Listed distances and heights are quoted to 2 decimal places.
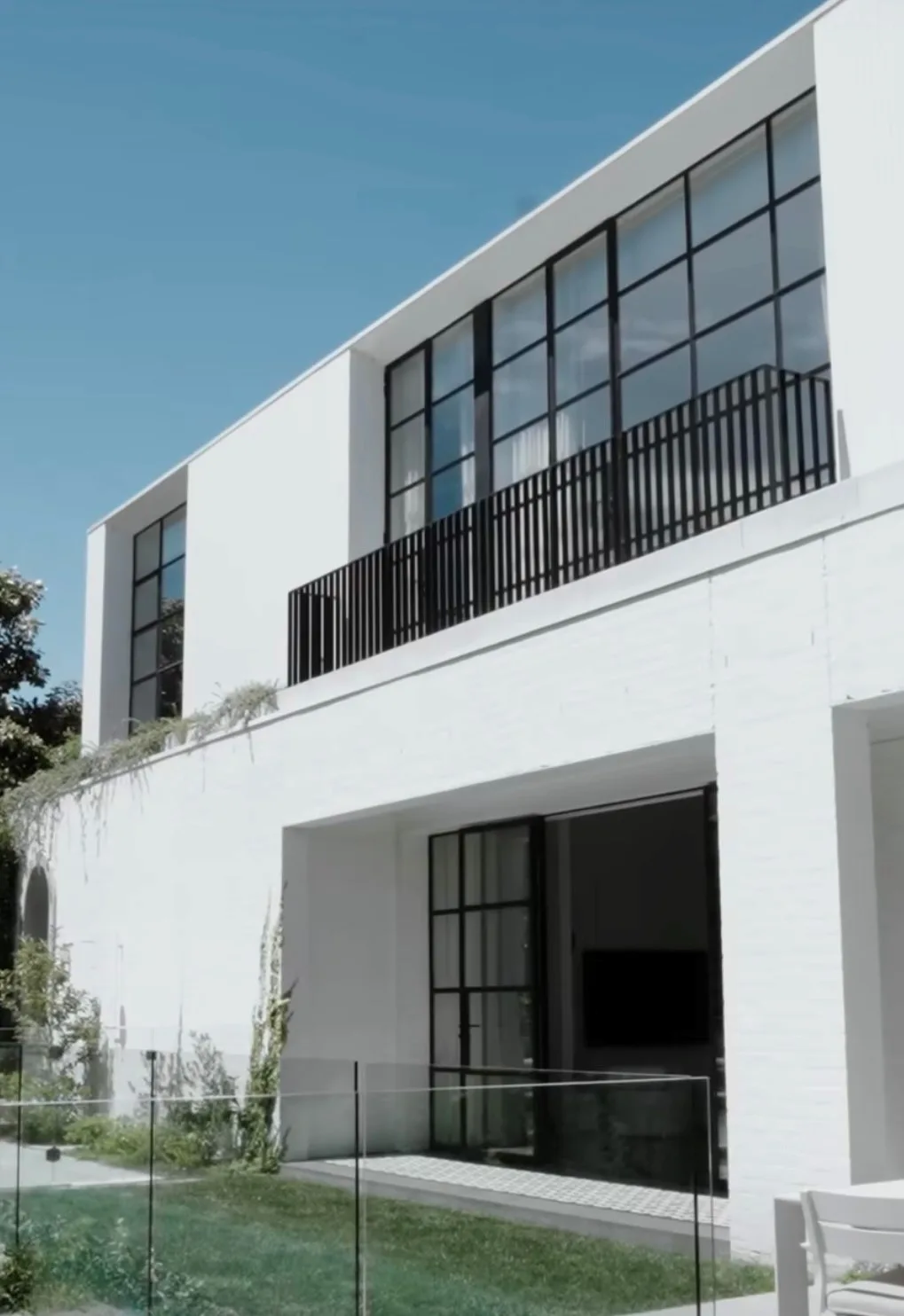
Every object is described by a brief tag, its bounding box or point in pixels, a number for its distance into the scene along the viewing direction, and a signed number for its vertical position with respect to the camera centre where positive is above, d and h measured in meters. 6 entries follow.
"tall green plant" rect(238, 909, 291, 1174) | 12.47 -0.13
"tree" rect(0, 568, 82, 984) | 20.11 +4.08
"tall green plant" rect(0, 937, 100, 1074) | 15.32 +0.02
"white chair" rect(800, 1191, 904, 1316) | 5.29 -0.77
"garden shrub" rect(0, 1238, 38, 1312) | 7.23 -1.15
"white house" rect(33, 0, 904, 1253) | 8.06 +1.96
